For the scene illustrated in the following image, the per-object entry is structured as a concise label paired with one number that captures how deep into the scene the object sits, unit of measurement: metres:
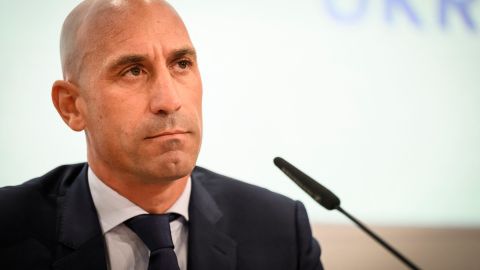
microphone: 1.59
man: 1.71
